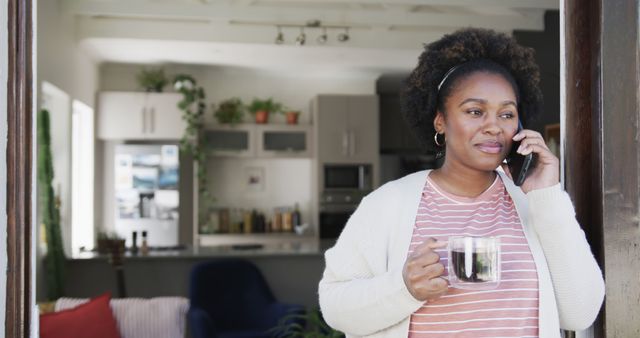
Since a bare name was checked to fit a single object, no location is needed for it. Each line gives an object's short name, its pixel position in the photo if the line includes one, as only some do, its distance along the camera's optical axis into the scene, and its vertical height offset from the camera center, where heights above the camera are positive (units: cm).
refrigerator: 678 -18
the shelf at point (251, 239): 720 -68
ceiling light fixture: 567 +122
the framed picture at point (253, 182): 791 -9
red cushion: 299 -66
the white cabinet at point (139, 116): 693 +59
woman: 126 -11
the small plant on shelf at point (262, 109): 750 +72
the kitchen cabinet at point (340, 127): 747 +51
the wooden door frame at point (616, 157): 131 +3
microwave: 741 -3
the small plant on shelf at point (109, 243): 469 -48
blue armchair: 452 -84
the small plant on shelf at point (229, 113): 742 +66
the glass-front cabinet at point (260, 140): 745 +37
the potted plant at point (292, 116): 755 +64
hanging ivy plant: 699 +54
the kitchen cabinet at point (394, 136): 802 +44
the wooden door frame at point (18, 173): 130 +0
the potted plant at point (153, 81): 707 +97
